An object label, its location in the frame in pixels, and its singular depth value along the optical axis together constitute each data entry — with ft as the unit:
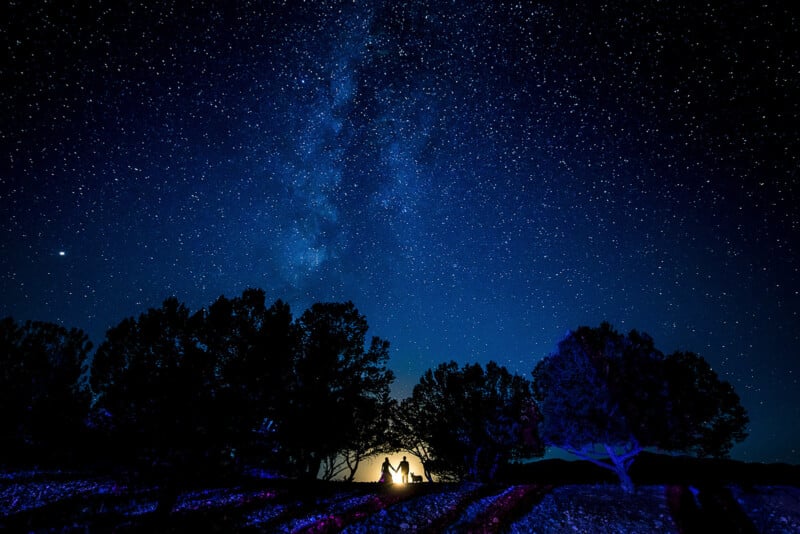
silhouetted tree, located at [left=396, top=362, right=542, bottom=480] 113.80
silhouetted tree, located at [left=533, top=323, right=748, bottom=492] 65.72
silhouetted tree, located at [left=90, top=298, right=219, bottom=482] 54.34
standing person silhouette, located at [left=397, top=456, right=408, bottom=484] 104.53
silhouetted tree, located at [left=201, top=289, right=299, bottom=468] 75.41
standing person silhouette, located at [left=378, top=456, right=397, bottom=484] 100.55
